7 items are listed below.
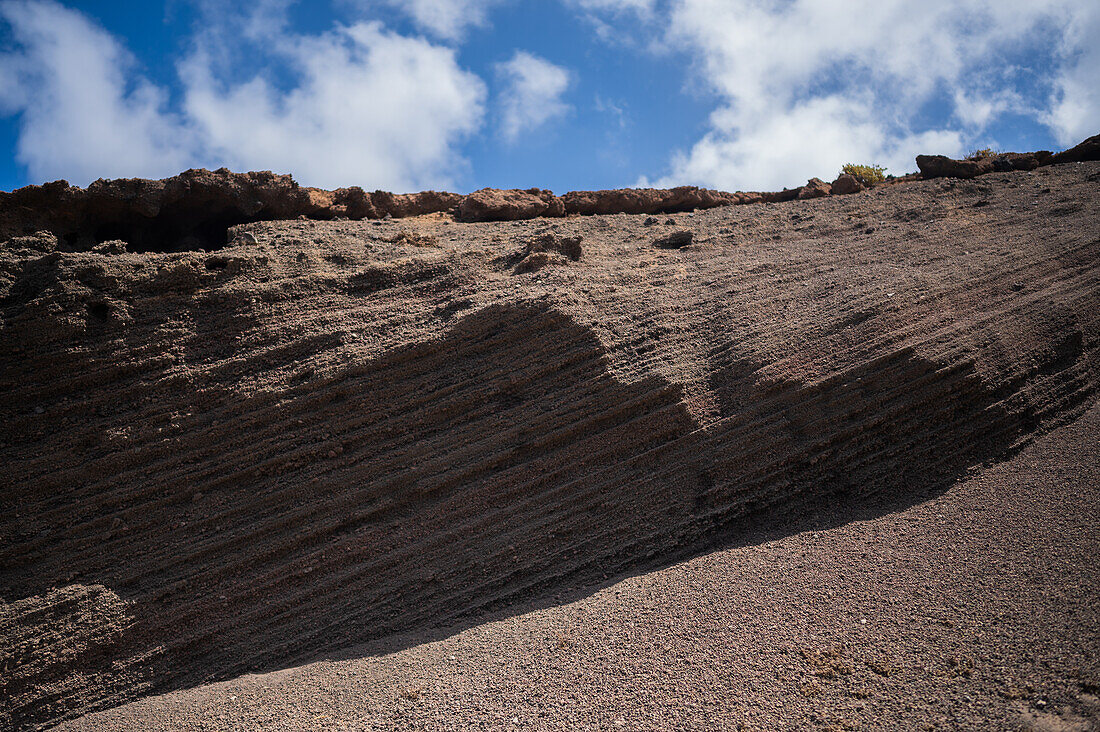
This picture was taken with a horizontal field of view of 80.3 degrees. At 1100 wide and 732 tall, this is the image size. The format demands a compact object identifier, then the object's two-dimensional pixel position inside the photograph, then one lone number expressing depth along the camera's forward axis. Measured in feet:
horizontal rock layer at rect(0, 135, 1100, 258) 27.91
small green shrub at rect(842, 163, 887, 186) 58.56
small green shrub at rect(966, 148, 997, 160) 49.48
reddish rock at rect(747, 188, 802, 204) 46.34
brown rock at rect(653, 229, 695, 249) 36.09
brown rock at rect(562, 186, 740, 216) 41.81
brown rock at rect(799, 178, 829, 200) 46.16
